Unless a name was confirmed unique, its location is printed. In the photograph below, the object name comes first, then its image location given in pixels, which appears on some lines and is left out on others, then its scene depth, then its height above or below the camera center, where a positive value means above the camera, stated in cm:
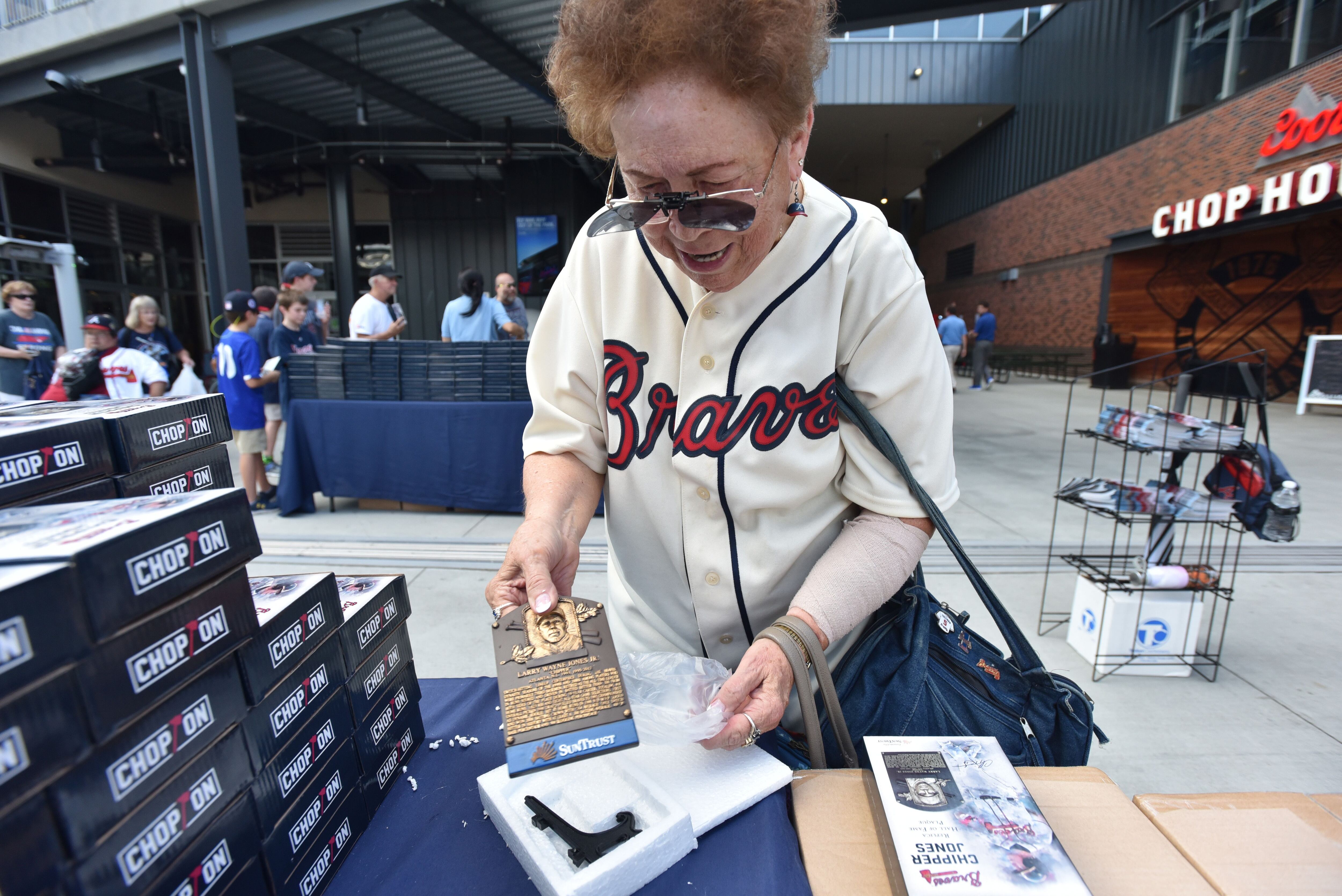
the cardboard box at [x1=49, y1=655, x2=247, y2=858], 51 -36
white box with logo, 261 -113
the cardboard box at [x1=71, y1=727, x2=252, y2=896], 53 -43
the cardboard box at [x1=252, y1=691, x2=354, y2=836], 73 -50
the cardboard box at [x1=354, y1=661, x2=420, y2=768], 94 -57
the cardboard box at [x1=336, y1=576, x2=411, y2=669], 93 -41
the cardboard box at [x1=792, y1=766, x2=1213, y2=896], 80 -64
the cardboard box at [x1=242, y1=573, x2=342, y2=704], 72 -34
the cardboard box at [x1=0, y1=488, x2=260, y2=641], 52 -18
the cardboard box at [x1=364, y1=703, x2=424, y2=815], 95 -64
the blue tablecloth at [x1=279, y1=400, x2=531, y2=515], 469 -85
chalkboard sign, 650 -32
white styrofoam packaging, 76 -60
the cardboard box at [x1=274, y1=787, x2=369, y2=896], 77 -63
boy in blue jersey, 480 -43
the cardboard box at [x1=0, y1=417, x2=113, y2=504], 65 -13
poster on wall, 1288 +149
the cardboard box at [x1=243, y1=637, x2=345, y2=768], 72 -43
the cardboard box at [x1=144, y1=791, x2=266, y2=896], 61 -50
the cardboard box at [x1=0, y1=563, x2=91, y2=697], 46 -21
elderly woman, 90 -8
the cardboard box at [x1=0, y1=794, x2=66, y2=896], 45 -36
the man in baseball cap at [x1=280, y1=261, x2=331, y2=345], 591 +45
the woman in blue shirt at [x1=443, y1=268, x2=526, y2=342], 603 +13
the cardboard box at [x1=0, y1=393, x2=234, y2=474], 78 -12
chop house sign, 884 +219
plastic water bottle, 240 -62
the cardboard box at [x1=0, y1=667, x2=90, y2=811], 45 -28
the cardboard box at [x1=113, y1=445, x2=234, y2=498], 79 -19
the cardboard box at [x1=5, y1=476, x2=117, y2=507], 68 -18
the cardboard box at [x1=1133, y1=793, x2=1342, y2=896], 80 -63
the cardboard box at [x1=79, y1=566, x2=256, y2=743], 53 -28
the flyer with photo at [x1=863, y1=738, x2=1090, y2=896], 75 -59
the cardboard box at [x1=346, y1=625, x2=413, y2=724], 94 -50
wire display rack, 249 -103
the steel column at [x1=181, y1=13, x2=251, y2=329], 600 +154
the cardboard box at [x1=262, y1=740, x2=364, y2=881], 74 -56
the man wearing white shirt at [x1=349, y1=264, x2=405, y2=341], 592 +14
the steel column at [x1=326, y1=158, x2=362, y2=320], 1198 +182
